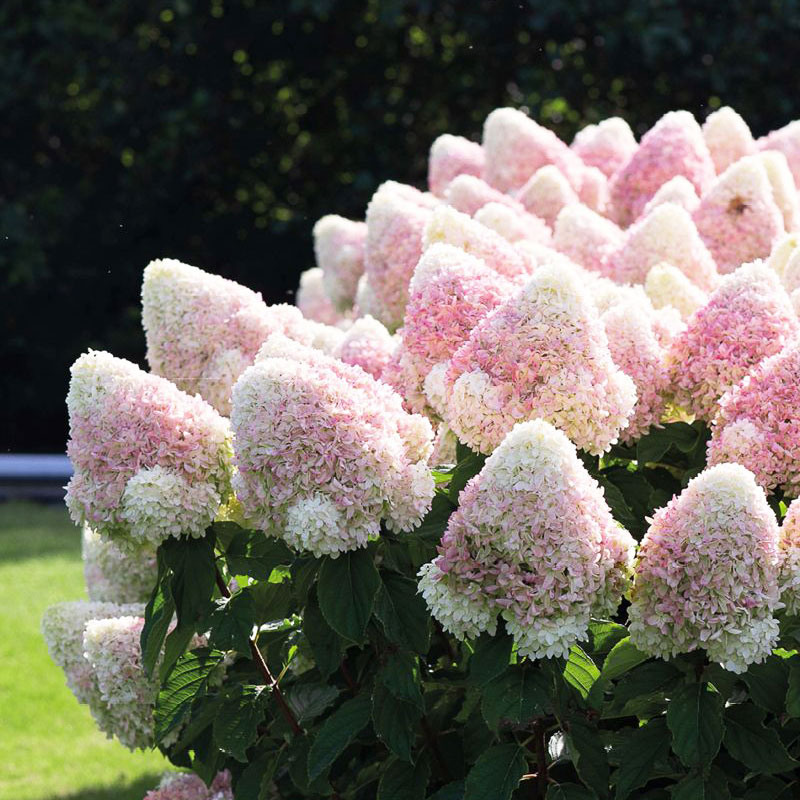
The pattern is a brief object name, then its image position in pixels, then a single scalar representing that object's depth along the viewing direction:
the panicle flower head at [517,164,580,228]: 3.62
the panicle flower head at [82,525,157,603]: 2.74
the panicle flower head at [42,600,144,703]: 2.55
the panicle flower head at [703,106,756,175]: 4.02
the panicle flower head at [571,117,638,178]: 4.34
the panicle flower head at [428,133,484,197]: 4.23
